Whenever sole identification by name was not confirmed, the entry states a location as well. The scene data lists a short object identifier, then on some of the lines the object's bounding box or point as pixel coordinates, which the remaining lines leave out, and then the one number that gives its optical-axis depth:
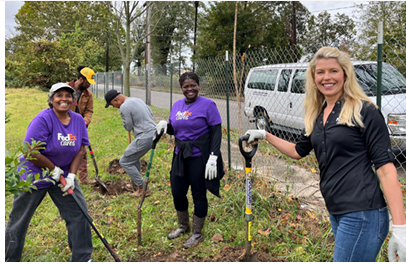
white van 3.90
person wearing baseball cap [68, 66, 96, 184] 4.96
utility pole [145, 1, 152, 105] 11.01
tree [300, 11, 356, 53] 25.34
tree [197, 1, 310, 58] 22.69
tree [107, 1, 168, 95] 13.71
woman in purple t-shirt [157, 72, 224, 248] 3.12
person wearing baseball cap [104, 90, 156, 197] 4.32
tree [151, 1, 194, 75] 38.55
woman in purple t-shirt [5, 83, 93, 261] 2.58
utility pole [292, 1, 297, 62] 17.50
